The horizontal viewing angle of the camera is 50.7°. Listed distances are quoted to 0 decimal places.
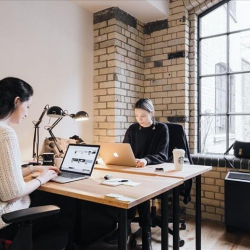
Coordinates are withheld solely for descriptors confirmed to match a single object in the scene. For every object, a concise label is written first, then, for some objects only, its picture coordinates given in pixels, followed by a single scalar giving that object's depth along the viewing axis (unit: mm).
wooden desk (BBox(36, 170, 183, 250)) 1221
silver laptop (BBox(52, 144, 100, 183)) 1747
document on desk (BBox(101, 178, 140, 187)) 1508
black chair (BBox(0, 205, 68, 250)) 1090
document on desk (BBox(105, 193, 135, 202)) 1210
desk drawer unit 2541
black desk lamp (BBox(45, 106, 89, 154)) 2271
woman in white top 1271
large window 3074
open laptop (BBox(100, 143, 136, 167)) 2023
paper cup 1906
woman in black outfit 2227
